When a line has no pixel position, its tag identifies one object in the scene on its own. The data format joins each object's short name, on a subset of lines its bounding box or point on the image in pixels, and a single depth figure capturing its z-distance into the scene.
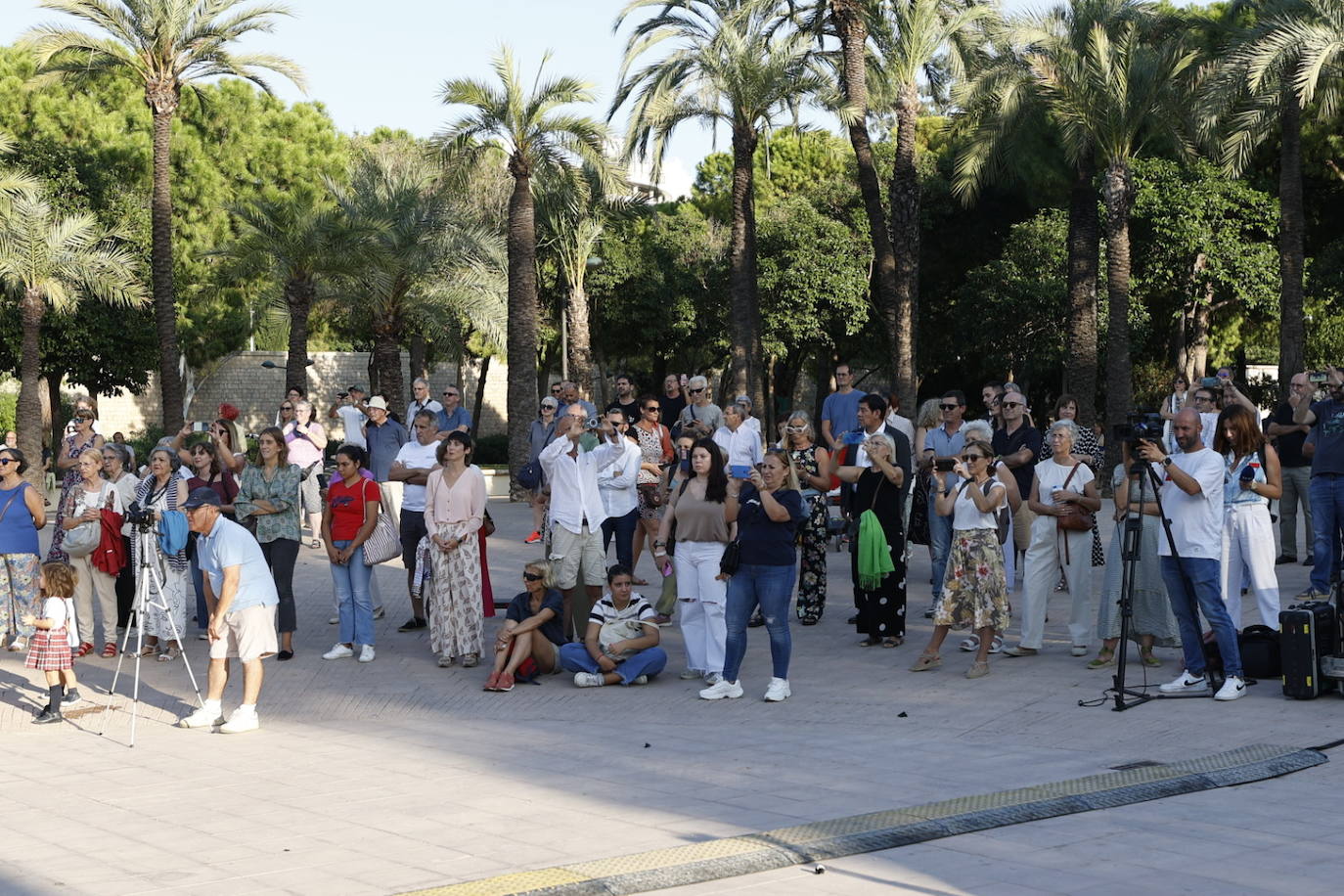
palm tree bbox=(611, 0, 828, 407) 27.95
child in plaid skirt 9.83
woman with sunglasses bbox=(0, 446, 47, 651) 11.23
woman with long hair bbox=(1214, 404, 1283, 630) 9.98
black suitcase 9.06
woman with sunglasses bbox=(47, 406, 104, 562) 13.54
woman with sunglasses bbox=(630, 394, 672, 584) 13.49
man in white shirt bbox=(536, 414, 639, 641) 11.30
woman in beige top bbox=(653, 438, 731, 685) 10.43
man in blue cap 9.34
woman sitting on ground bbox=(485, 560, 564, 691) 10.83
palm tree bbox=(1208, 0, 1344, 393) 23.97
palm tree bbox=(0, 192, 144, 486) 31.00
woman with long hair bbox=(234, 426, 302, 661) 11.80
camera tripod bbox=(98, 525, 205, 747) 9.90
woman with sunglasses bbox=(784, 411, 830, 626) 12.35
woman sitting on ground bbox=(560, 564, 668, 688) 10.73
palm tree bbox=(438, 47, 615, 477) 26.67
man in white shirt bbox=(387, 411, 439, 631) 12.41
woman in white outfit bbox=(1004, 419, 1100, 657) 10.59
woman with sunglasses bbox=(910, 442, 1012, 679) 10.45
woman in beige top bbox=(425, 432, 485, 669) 11.37
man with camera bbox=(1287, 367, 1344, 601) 11.24
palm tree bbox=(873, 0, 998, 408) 27.86
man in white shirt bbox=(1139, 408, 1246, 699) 9.21
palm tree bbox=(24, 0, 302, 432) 27.81
